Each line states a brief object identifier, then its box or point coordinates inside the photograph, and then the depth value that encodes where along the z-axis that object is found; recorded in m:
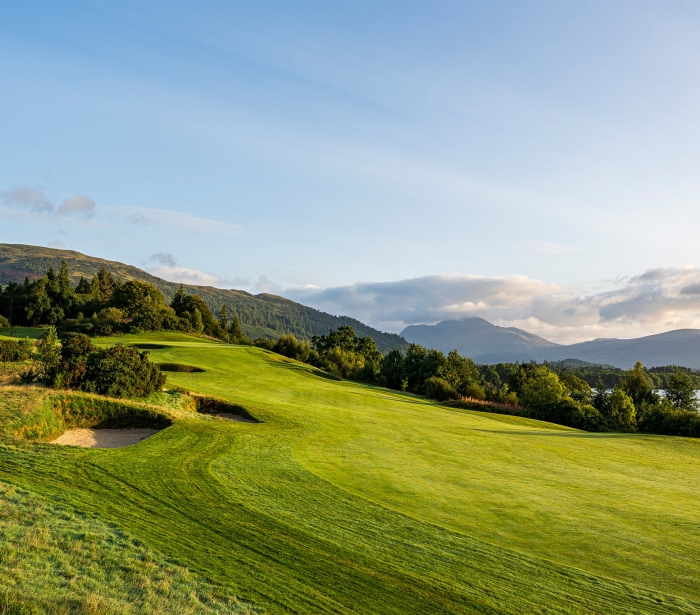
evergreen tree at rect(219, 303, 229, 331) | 129.27
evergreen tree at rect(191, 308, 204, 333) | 94.45
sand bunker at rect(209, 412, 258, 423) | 23.73
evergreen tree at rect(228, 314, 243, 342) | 124.10
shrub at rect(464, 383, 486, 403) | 62.99
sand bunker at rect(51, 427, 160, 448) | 18.42
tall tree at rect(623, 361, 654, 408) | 67.88
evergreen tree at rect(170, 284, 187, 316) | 110.00
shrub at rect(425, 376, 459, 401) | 62.72
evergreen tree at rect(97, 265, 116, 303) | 121.56
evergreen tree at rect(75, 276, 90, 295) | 107.82
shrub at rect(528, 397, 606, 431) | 49.50
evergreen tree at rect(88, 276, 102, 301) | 104.47
